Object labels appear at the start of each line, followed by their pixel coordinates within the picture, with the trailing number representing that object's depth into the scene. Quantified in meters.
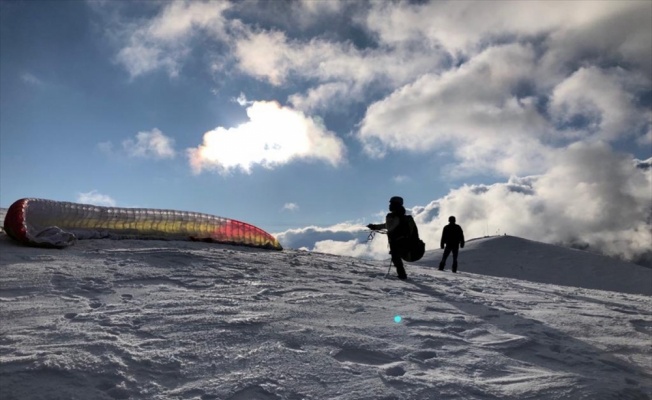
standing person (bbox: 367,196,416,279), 11.56
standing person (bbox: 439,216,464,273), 16.77
